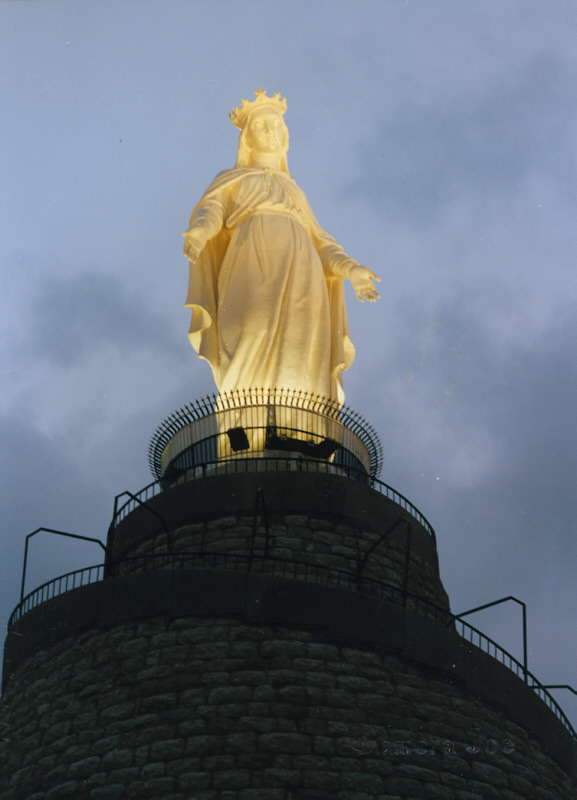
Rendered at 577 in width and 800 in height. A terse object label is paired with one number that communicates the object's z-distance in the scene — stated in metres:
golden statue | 21.70
